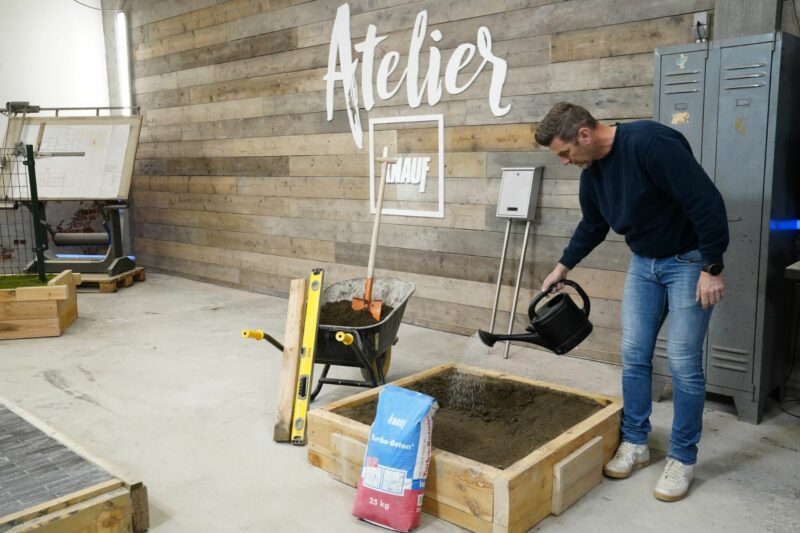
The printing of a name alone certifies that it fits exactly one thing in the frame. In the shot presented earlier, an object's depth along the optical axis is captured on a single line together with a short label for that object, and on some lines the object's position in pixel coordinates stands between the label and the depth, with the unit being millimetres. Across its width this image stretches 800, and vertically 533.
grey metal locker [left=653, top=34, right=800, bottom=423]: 3008
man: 2279
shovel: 3512
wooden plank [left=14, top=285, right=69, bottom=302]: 4785
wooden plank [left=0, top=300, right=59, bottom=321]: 4773
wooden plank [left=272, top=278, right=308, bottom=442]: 3027
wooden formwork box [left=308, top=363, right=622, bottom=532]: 2178
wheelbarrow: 3047
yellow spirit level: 3012
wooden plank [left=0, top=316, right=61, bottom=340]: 4793
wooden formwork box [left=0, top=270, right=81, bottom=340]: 4781
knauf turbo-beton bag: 2246
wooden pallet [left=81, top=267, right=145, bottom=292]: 6508
